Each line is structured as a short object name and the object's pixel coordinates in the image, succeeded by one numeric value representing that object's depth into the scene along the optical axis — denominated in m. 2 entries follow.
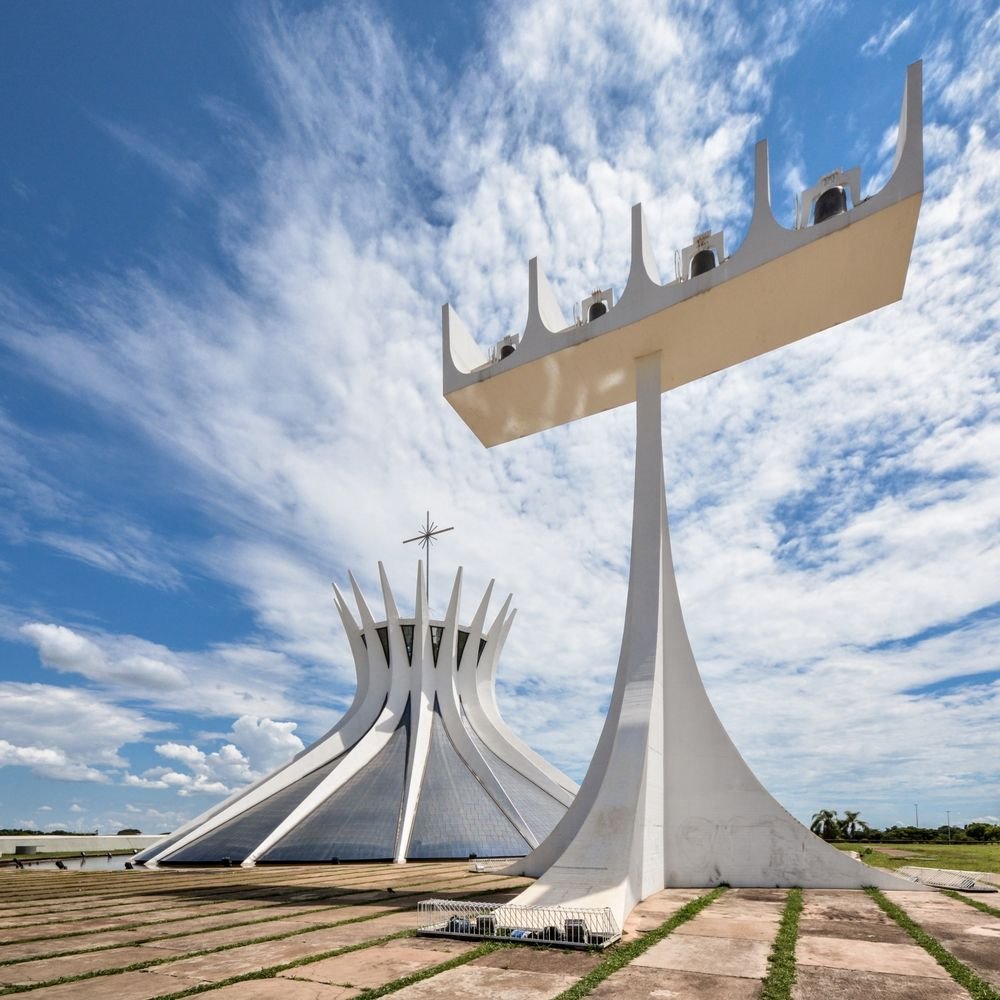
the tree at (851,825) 42.94
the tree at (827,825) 42.53
